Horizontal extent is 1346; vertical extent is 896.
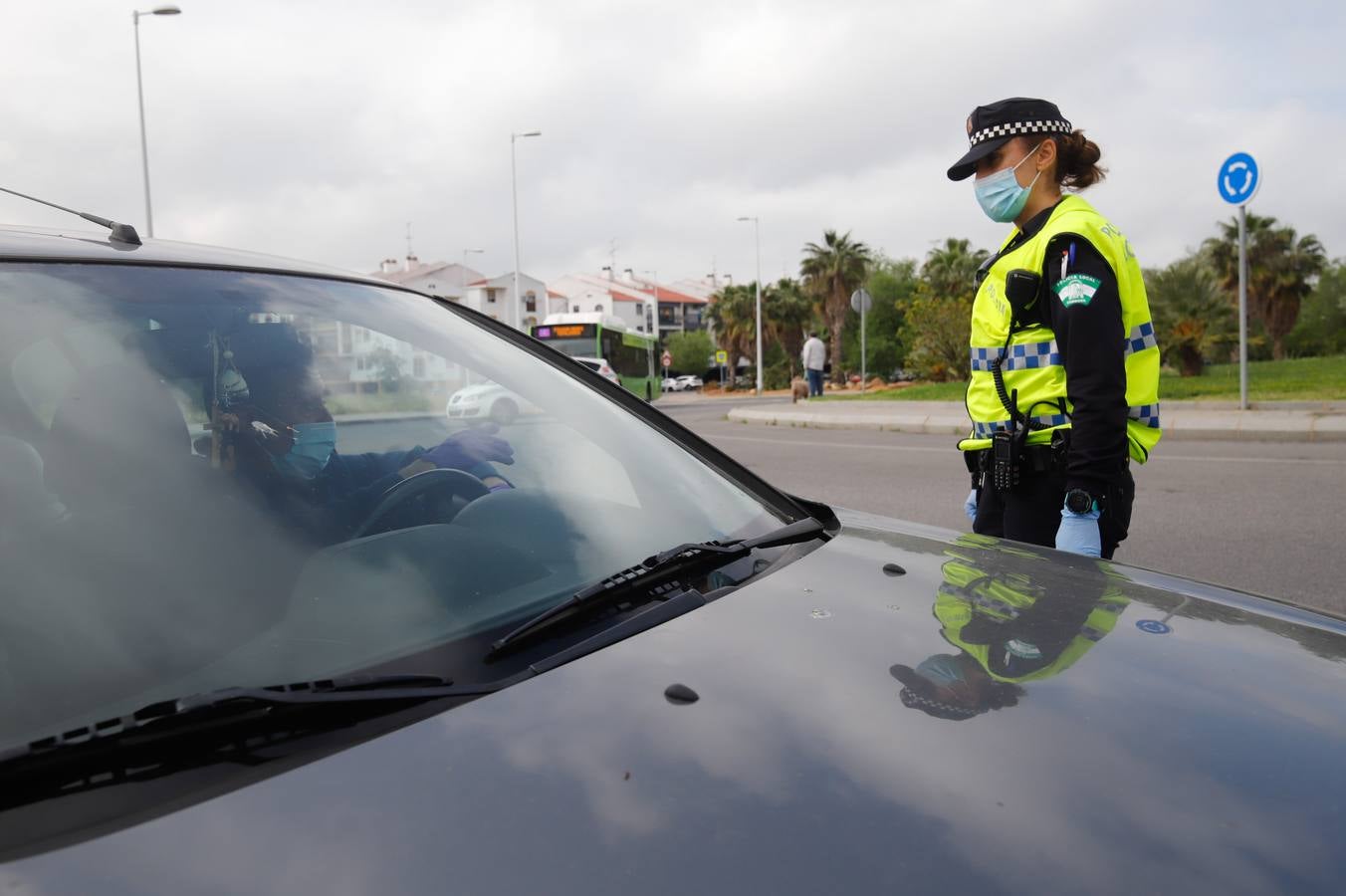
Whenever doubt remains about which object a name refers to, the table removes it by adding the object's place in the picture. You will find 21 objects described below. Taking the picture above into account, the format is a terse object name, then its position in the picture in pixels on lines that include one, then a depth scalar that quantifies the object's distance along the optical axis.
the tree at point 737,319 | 66.06
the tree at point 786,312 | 63.59
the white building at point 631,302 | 95.62
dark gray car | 0.87
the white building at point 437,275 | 81.50
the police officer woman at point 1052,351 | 2.33
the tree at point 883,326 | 66.62
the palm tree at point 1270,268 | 43.56
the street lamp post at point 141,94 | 21.02
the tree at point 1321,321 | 61.72
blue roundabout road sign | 11.31
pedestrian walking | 22.69
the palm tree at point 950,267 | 50.09
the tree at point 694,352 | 86.62
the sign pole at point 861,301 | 19.84
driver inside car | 1.44
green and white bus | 28.14
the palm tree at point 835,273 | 54.34
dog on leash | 23.74
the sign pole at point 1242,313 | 11.91
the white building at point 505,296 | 86.56
